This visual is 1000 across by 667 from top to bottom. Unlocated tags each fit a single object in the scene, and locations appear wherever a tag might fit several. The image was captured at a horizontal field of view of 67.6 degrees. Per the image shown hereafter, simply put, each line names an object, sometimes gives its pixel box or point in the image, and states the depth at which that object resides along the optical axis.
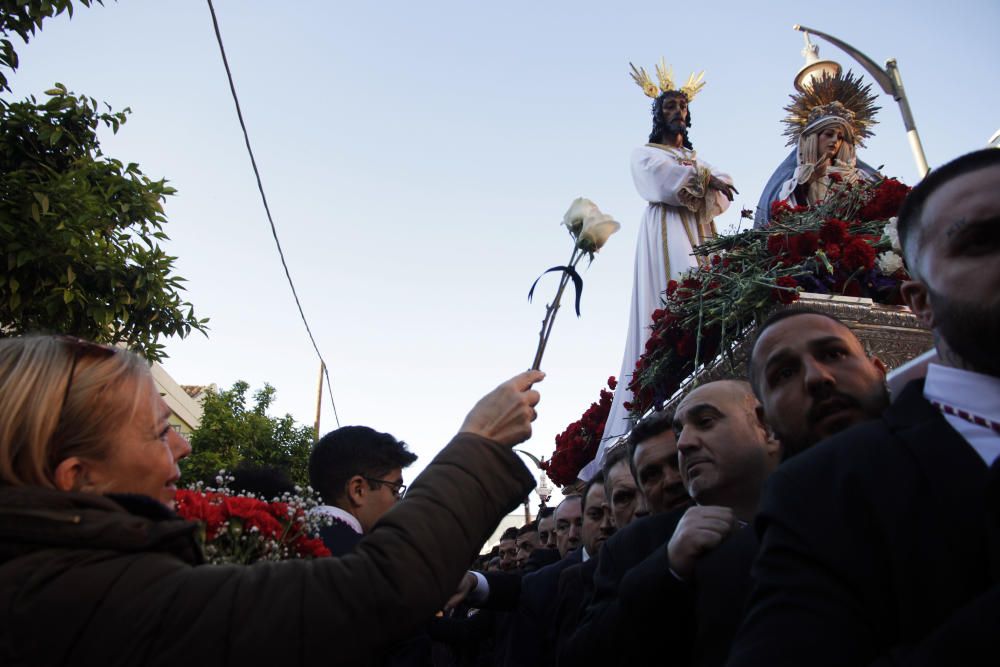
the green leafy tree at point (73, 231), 5.53
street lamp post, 7.12
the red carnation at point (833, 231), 3.93
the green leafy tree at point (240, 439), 19.25
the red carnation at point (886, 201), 4.24
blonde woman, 1.20
